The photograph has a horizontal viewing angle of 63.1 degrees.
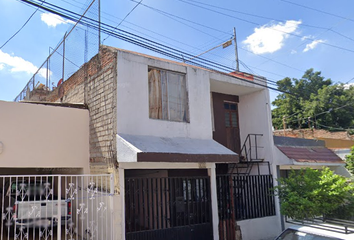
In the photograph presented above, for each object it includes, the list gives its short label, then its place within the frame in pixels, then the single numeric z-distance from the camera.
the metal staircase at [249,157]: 10.81
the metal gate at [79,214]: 6.29
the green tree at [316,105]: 27.33
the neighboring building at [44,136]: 7.11
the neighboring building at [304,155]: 10.58
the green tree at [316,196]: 6.76
